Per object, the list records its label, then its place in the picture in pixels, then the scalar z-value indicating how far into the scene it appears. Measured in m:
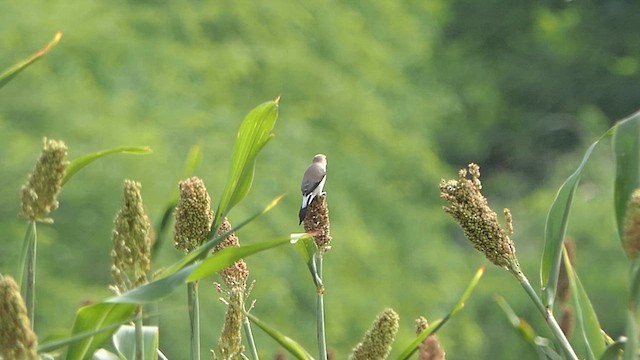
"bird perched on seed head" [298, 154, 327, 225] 13.13
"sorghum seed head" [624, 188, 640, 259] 12.13
